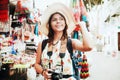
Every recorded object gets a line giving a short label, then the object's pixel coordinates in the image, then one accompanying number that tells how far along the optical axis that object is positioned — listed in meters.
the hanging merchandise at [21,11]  1.68
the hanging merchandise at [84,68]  1.56
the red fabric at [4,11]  1.71
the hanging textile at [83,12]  1.58
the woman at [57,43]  1.59
